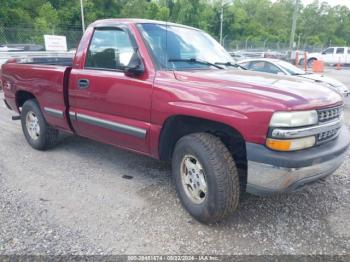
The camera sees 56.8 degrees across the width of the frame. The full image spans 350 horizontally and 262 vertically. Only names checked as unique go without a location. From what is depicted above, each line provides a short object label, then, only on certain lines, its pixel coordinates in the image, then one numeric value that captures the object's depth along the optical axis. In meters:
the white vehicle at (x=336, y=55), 29.64
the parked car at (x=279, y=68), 9.22
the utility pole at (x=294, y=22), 17.54
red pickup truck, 2.54
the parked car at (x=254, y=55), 27.14
